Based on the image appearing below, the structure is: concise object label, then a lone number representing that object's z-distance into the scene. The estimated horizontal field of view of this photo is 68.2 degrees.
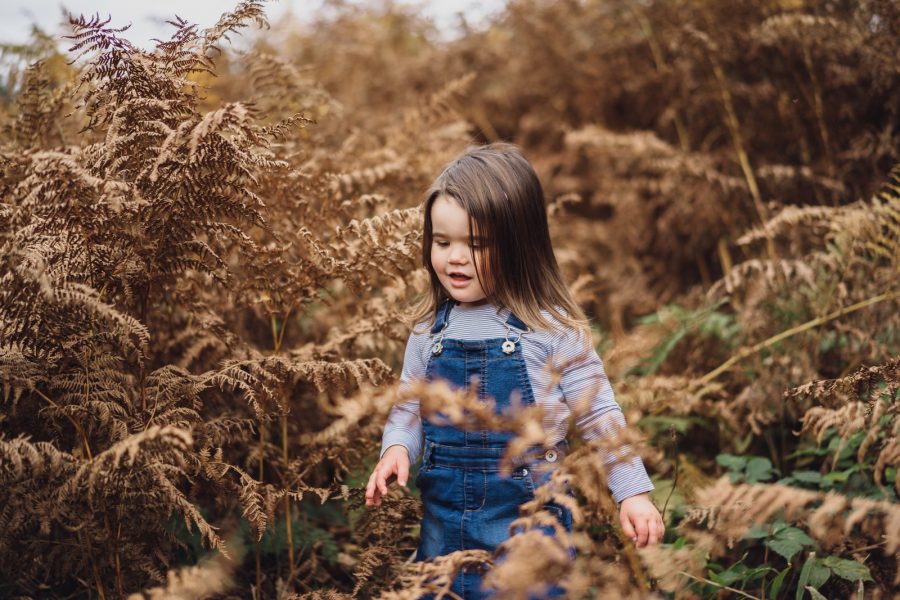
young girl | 2.13
